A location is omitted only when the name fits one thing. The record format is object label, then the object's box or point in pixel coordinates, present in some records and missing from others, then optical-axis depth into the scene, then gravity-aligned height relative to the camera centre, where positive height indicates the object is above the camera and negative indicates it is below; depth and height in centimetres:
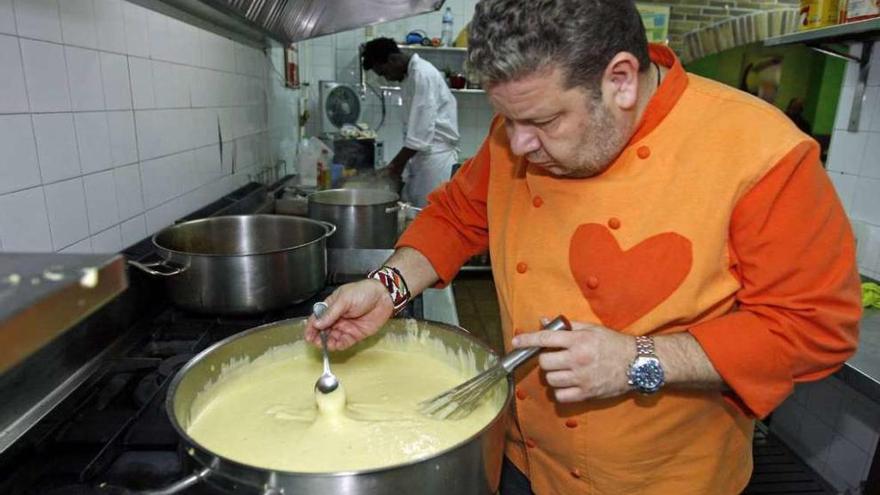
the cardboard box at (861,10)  168 +34
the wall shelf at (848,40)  175 +27
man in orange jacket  77 -21
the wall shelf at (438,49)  450 +53
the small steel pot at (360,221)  186 -35
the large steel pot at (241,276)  121 -36
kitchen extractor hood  188 +41
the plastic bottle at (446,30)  470 +70
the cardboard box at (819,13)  189 +36
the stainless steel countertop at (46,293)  27 -9
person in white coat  350 -1
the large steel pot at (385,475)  54 -36
